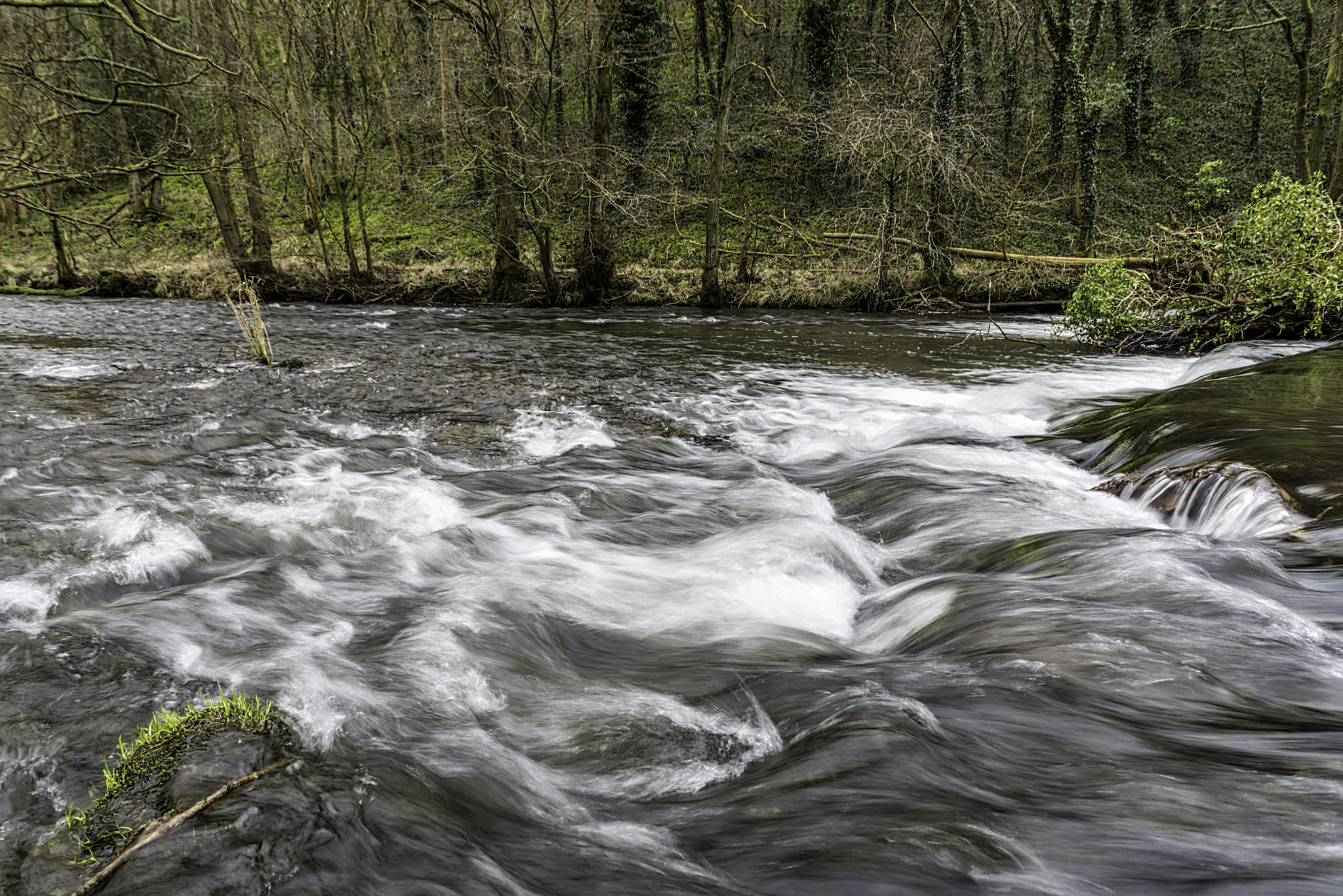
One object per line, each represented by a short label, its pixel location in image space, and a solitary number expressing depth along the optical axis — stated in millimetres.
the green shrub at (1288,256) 10914
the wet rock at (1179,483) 5375
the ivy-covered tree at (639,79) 27297
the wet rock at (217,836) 1983
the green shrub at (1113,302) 13281
